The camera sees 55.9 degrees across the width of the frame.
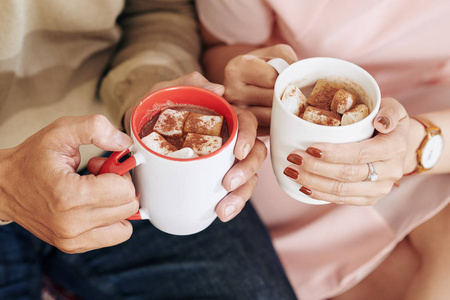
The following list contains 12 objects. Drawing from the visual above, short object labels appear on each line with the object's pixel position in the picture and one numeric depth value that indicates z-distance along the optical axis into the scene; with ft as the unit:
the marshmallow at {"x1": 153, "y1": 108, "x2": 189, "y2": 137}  2.42
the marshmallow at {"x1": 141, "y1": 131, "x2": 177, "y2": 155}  2.25
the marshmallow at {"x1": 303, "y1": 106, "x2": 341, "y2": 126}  2.39
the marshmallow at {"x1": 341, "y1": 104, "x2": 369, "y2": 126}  2.34
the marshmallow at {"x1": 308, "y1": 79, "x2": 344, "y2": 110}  2.55
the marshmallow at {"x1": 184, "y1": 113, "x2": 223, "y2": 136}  2.40
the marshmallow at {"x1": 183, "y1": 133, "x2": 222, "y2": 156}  2.29
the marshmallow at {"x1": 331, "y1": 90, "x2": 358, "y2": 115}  2.44
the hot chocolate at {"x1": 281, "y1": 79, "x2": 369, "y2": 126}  2.38
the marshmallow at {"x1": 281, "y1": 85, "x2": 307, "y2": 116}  2.42
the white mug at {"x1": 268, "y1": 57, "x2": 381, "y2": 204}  2.27
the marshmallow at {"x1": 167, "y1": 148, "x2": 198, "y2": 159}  2.17
